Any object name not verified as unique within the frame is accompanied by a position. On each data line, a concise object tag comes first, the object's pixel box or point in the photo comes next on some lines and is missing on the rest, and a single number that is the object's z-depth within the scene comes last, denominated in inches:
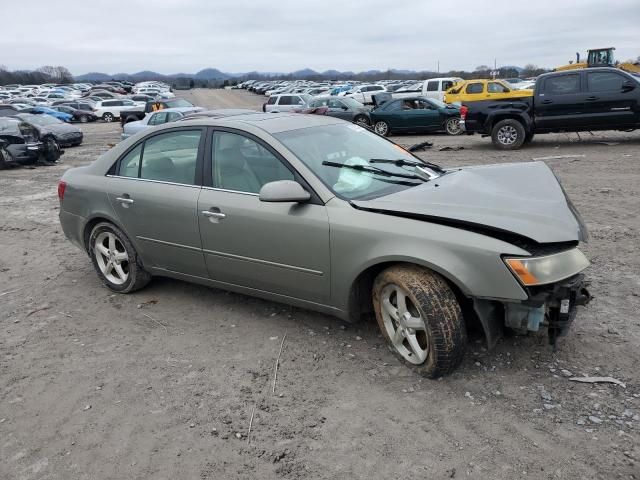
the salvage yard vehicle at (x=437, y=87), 961.7
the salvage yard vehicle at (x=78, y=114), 1464.1
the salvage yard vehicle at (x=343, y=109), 786.8
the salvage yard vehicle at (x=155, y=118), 685.9
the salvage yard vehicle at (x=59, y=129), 790.0
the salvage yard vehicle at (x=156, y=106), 930.7
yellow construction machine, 1143.9
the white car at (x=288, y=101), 1035.3
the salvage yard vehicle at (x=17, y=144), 591.5
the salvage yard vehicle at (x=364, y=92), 1267.2
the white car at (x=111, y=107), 1459.2
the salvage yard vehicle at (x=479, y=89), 722.8
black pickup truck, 481.7
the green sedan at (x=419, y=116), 728.3
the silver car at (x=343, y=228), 122.0
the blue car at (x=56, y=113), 1266.0
